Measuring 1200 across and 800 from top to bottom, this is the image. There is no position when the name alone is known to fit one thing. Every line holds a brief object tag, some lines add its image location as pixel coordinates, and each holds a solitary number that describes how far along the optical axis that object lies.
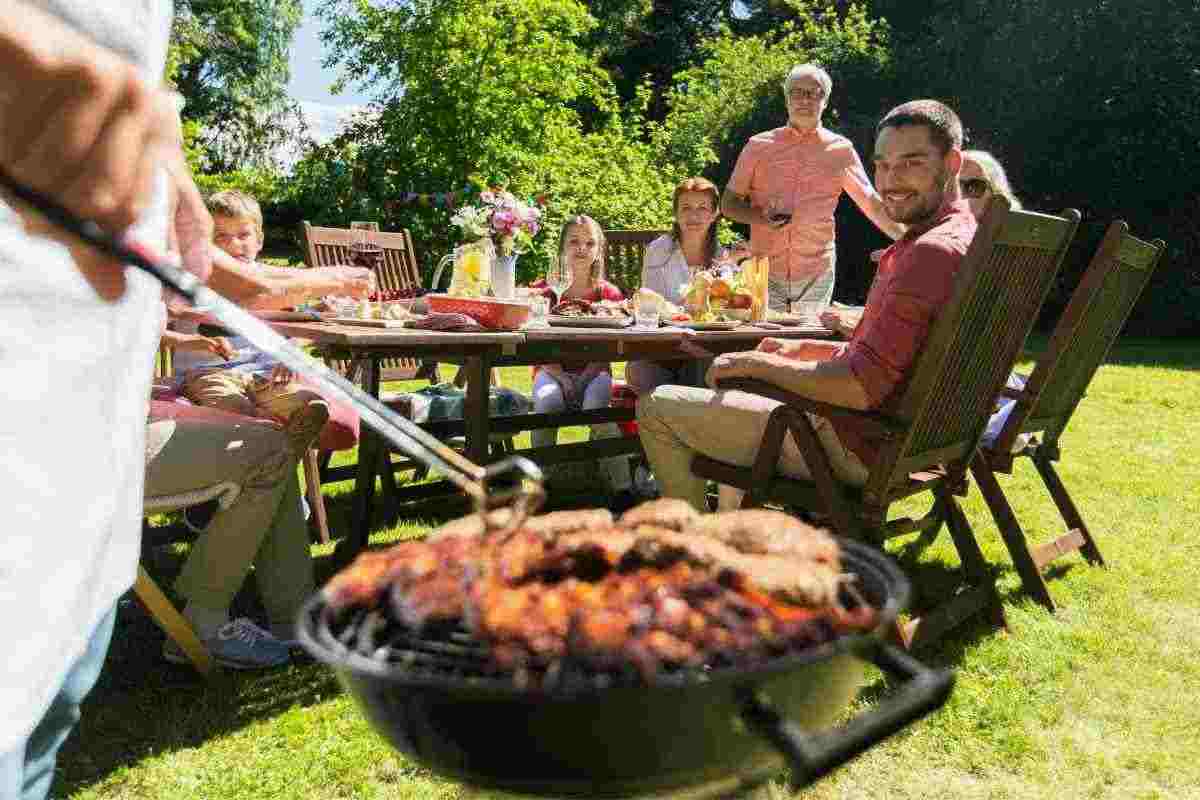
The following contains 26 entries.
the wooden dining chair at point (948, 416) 2.98
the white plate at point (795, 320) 4.72
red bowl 3.71
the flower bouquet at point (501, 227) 4.26
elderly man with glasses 6.03
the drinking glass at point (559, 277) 5.16
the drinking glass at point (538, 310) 3.96
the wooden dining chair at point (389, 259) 5.16
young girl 5.29
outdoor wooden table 3.39
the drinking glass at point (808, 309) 5.03
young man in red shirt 3.04
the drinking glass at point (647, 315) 4.20
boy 2.82
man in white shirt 1.01
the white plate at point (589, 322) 4.11
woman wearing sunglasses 4.52
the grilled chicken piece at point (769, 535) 1.38
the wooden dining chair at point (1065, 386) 3.76
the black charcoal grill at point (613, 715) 1.08
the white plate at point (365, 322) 3.68
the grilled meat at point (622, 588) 1.12
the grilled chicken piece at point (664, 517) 1.46
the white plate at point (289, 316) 3.60
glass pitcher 4.25
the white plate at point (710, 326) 4.29
